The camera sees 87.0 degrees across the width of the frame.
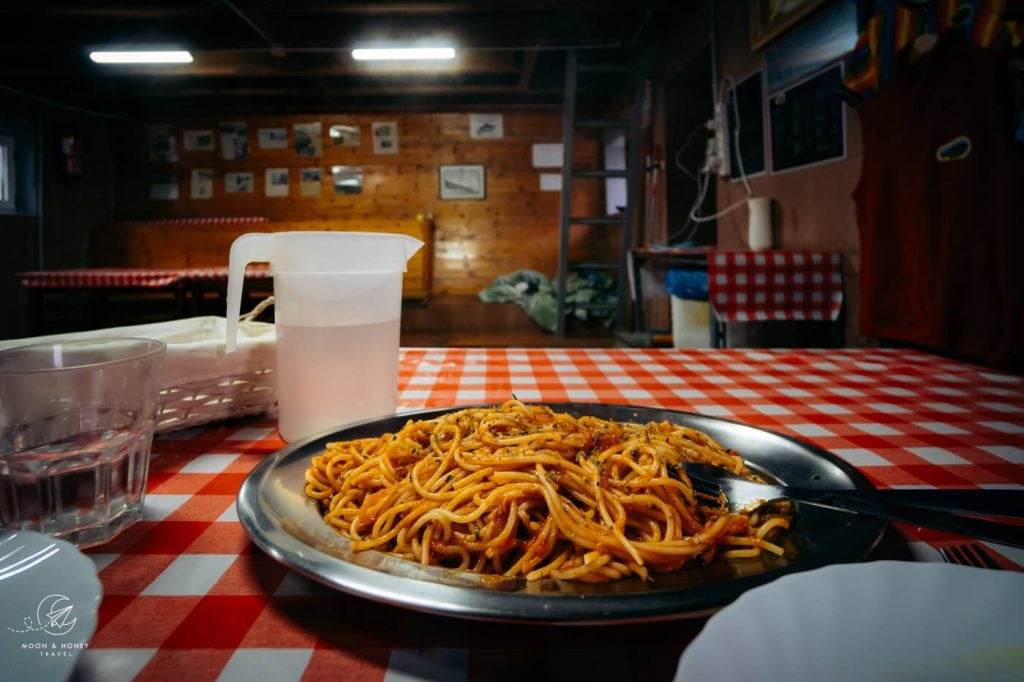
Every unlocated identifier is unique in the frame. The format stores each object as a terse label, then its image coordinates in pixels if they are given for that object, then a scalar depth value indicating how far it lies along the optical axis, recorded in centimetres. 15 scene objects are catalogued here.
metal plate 33
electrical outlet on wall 405
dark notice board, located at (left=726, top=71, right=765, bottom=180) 358
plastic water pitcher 70
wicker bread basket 74
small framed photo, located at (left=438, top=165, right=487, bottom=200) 775
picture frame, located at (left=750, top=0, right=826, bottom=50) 292
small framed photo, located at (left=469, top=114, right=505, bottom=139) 768
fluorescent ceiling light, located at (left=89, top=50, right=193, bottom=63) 571
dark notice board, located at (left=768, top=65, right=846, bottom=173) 276
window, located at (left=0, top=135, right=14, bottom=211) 626
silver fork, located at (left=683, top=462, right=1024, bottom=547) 37
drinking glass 47
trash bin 333
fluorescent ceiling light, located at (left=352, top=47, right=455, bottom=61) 551
